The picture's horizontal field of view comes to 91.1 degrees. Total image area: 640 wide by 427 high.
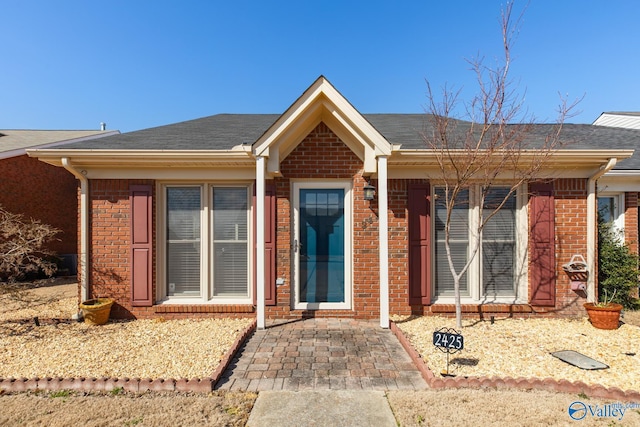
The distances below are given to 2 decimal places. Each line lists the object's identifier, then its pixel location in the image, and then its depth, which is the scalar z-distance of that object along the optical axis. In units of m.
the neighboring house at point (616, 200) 6.38
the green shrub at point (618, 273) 5.92
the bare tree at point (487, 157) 4.68
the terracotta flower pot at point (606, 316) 4.90
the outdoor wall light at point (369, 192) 5.27
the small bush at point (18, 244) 5.32
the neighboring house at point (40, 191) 10.31
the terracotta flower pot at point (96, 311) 5.12
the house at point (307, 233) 5.45
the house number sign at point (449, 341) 3.46
